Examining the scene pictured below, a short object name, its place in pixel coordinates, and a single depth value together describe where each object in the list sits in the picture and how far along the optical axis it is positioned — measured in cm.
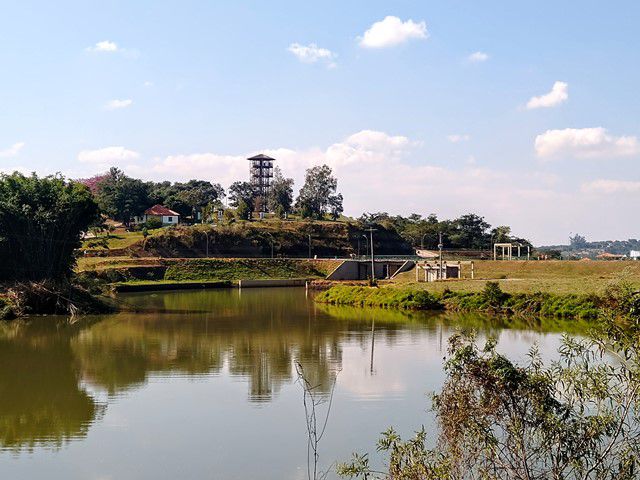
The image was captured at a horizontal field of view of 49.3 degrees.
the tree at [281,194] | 14575
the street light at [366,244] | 12134
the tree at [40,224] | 4978
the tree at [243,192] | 15175
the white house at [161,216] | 12331
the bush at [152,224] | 11388
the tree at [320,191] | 15088
